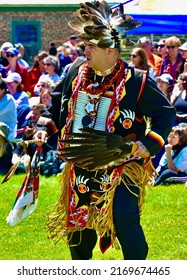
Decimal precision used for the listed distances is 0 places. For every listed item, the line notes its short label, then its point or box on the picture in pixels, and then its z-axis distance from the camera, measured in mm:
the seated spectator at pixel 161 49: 15034
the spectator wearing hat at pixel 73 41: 19050
